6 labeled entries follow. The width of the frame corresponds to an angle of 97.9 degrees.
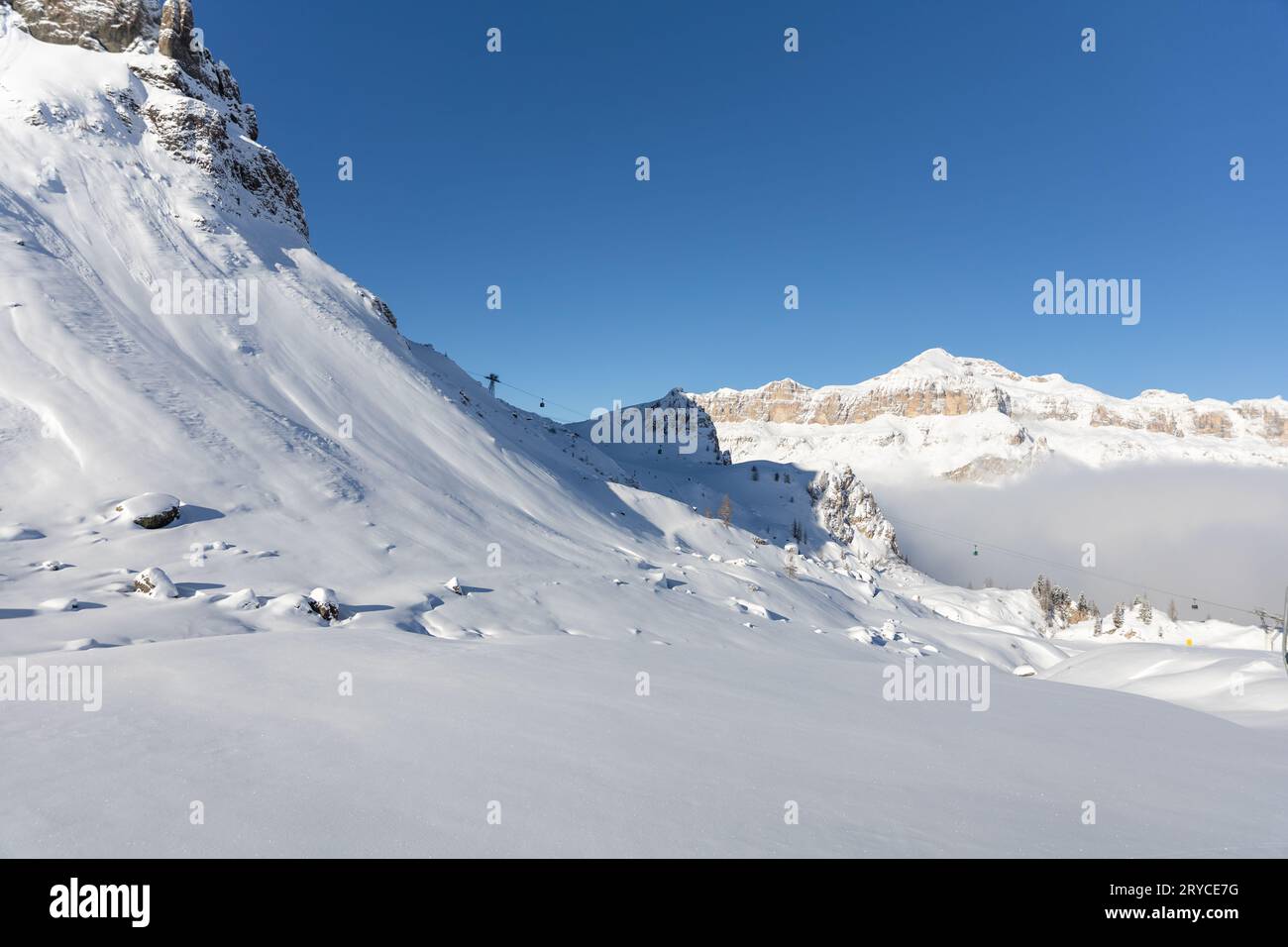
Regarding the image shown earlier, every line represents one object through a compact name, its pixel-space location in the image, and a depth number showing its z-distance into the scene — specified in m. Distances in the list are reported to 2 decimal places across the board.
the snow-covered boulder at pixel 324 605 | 14.55
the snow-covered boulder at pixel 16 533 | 15.08
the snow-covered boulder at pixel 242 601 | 13.62
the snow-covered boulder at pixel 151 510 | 17.38
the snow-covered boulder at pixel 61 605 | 11.90
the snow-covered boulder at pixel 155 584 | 13.50
